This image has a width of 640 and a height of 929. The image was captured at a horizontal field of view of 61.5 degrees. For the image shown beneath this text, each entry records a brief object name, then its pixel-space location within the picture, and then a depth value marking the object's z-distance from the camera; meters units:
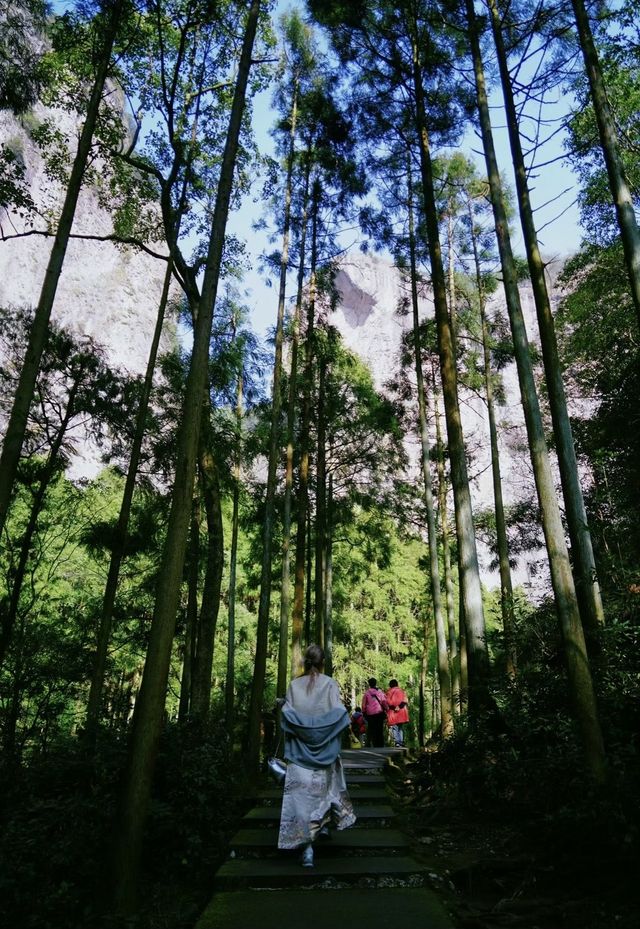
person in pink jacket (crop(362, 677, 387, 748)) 11.25
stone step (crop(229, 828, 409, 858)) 4.21
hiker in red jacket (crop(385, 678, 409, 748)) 11.73
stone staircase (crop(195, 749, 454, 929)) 2.97
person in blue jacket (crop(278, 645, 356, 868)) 4.16
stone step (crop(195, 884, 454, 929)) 2.91
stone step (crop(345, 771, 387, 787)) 6.55
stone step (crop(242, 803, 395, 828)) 4.93
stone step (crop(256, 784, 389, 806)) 5.71
